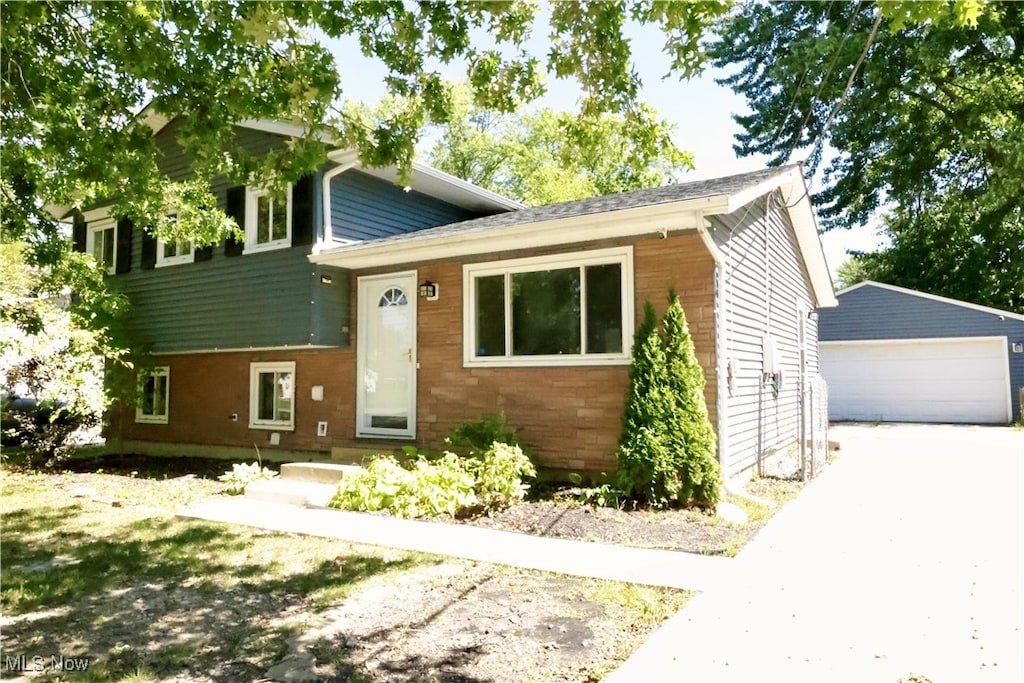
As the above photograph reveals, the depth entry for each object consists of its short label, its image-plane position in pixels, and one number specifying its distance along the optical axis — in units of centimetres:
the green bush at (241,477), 852
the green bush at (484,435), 788
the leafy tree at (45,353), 927
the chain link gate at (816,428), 891
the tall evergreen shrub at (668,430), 679
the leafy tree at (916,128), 2053
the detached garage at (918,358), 1783
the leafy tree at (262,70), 483
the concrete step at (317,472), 816
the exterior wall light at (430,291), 927
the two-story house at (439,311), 781
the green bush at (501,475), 705
